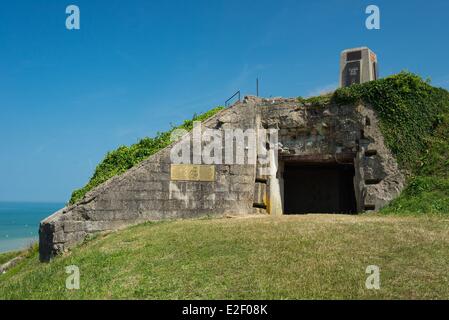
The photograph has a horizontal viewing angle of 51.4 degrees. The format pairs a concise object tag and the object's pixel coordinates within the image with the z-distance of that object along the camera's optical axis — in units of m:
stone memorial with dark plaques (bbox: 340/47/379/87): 21.66
